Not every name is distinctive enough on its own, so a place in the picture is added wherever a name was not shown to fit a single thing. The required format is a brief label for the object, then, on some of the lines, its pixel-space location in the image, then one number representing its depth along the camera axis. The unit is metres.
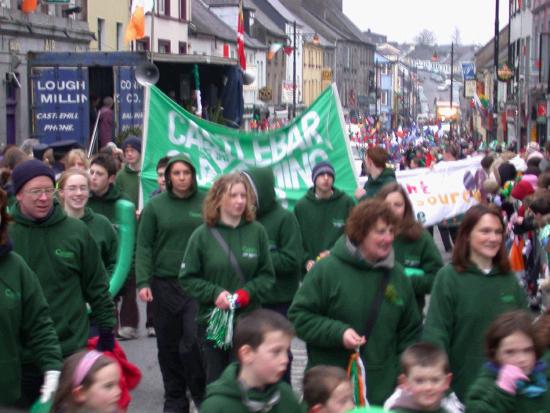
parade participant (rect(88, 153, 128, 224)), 9.55
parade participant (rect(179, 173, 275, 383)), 7.44
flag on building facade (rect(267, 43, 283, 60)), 64.53
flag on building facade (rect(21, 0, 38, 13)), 29.92
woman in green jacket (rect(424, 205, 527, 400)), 6.04
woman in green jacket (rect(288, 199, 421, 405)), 6.08
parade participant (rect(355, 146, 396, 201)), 11.09
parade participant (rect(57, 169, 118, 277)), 7.64
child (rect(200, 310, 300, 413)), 4.71
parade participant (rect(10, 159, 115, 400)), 6.28
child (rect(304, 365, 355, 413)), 4.93
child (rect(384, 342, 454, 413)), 4.94
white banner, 17.67
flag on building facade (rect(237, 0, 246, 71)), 32.60
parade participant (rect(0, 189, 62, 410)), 5.57
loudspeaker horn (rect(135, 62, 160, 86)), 20.98
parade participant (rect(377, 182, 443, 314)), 7.29
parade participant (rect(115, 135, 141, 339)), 11.62
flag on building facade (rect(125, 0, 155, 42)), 26.95
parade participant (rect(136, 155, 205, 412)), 8.49
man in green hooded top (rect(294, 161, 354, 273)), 9.44
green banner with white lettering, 11.76
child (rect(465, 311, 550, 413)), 5.07
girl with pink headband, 4.42
